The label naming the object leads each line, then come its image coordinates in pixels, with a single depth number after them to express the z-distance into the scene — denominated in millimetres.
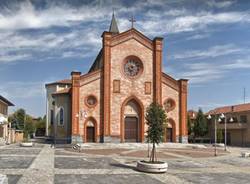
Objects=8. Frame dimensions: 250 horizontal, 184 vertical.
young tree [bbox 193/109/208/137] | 47027
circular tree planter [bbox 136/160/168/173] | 13788
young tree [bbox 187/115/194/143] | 48821
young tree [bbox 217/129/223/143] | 42678
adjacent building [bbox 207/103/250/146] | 41602
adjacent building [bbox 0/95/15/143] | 36047
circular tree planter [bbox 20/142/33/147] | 30387
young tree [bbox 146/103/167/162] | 15621
